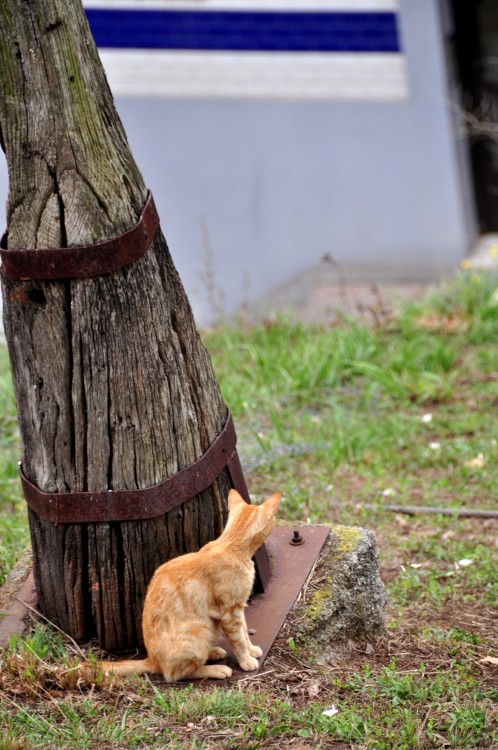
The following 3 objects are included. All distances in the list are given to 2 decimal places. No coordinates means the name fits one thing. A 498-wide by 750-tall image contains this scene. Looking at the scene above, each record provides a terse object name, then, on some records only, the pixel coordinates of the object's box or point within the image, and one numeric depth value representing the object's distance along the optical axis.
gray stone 7.01
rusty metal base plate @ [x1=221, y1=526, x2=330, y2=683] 6.76
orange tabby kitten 6.25
